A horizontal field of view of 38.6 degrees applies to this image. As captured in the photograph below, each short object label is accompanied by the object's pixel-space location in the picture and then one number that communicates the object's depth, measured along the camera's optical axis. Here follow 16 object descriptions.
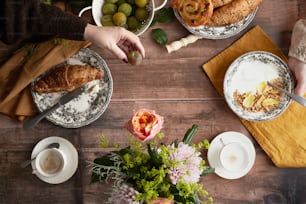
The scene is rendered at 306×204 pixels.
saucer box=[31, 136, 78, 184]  1.22
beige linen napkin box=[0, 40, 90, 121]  1.21
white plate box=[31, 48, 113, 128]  1.22
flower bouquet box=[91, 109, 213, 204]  0.86
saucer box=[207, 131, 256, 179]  1.22
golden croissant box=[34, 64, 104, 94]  1.20
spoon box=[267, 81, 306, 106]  1.19
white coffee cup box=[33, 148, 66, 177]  1.21
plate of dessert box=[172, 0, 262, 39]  1.17
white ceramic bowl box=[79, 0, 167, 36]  1.20
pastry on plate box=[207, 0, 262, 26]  1.19
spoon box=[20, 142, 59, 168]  1.21
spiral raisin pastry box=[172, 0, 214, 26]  1.16
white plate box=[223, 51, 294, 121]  1.22
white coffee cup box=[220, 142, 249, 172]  1.21
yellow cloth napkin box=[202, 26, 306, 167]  1.23
